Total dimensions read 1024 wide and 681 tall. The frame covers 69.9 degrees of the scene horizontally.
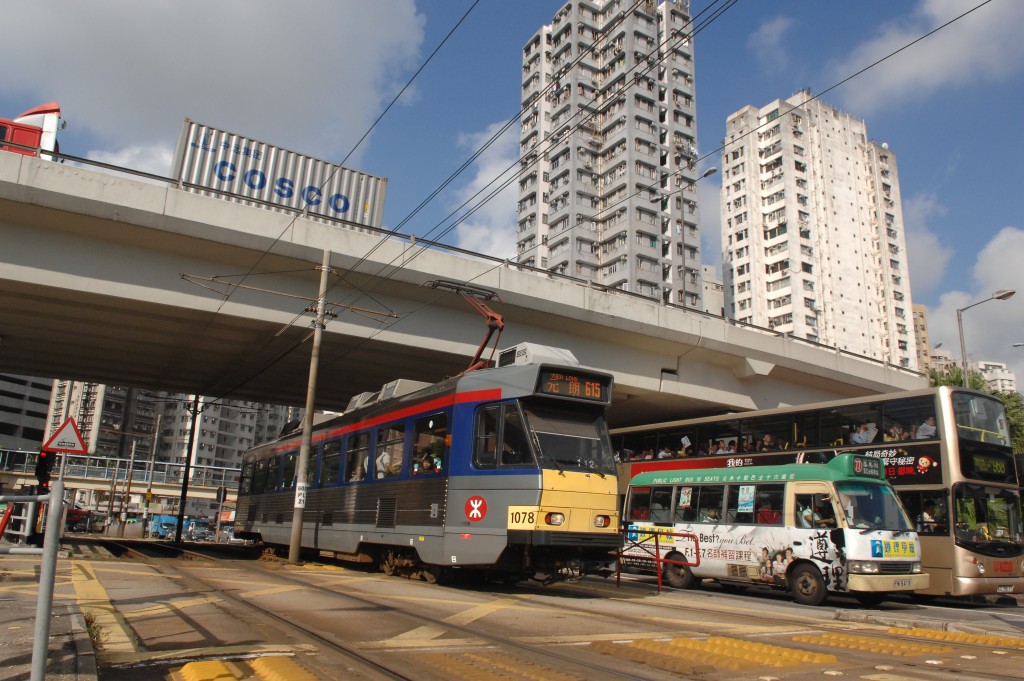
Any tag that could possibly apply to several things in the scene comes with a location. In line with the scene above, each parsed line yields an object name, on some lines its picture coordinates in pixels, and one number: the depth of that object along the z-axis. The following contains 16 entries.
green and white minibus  12.48
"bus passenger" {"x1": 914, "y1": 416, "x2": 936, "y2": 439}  15.03
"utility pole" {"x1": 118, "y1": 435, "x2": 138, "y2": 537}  49.81
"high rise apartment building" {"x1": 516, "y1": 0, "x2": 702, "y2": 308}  70.50
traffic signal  13.06
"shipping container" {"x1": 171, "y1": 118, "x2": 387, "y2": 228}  19.73
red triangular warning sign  12.07
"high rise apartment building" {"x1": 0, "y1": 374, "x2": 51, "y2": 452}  99.31
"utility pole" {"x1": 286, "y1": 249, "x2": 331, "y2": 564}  16.56
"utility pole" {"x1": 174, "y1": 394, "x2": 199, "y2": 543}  33.47
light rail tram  10.73
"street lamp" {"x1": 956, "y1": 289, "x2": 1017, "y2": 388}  25.38
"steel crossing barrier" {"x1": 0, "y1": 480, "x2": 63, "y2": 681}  3.76
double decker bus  14.34
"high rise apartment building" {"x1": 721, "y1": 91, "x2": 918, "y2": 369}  82.38
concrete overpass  15.70
